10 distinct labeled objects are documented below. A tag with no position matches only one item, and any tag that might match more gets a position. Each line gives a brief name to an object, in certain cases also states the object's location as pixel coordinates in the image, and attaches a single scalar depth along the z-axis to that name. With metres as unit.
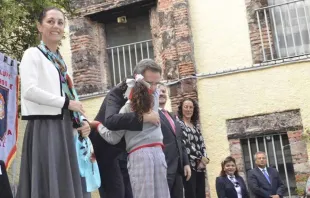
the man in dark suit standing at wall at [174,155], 4.80
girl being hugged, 3.80
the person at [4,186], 3.43
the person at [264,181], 7.28
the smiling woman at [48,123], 3.08
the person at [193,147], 5.60
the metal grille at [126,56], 10.56
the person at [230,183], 7.05
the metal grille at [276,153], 8.67
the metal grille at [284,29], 9.22
